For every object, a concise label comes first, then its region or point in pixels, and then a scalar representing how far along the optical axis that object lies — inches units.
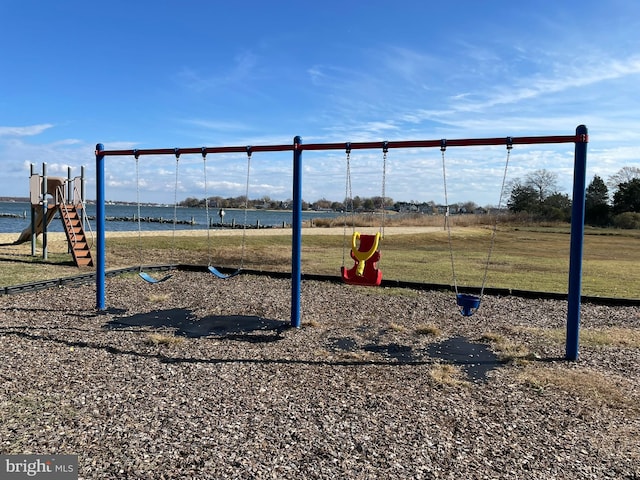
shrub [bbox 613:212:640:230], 1780.9
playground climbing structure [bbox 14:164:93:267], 546.6
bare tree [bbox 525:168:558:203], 2464.1
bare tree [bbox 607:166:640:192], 2160.4
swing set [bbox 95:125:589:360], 227.6
